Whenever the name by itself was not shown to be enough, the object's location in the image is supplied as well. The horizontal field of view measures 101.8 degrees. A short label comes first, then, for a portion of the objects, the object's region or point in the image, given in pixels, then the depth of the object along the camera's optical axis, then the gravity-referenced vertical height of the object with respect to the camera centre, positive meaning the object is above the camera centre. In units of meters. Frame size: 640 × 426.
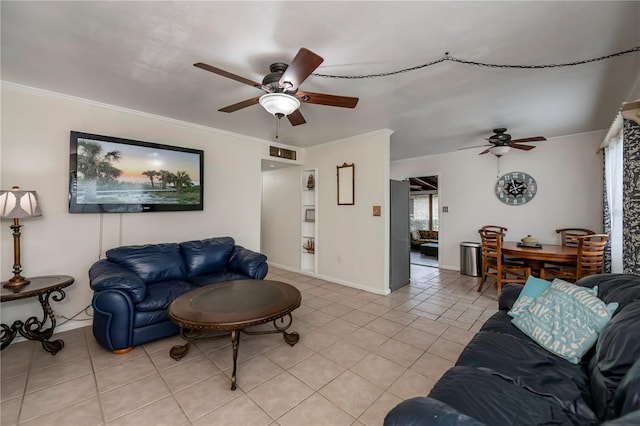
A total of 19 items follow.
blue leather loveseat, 2.38 -0.72
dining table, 3.43 -0.51
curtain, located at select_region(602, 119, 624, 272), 2.94 +0.31
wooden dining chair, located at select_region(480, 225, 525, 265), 4.56 -0.29
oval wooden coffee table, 1.97 -0.78
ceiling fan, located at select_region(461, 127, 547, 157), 3.99 +1.14
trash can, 5.22 -0.87
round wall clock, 4.84 +0.53
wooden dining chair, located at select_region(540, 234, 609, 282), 3.28 -0.52
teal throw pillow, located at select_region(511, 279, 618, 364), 1.48 -0.64
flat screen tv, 2.96 +0.49
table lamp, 2.36 +0.04
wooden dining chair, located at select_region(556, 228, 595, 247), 4.23 -0.30
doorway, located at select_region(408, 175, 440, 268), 7.45 -0.22
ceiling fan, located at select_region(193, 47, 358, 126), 1.78 +1.00
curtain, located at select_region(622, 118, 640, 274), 2.05 +0.16
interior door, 4.36 -0.36
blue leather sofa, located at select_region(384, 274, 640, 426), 0.95 -0.80
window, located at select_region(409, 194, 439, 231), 10.39 +0.15
